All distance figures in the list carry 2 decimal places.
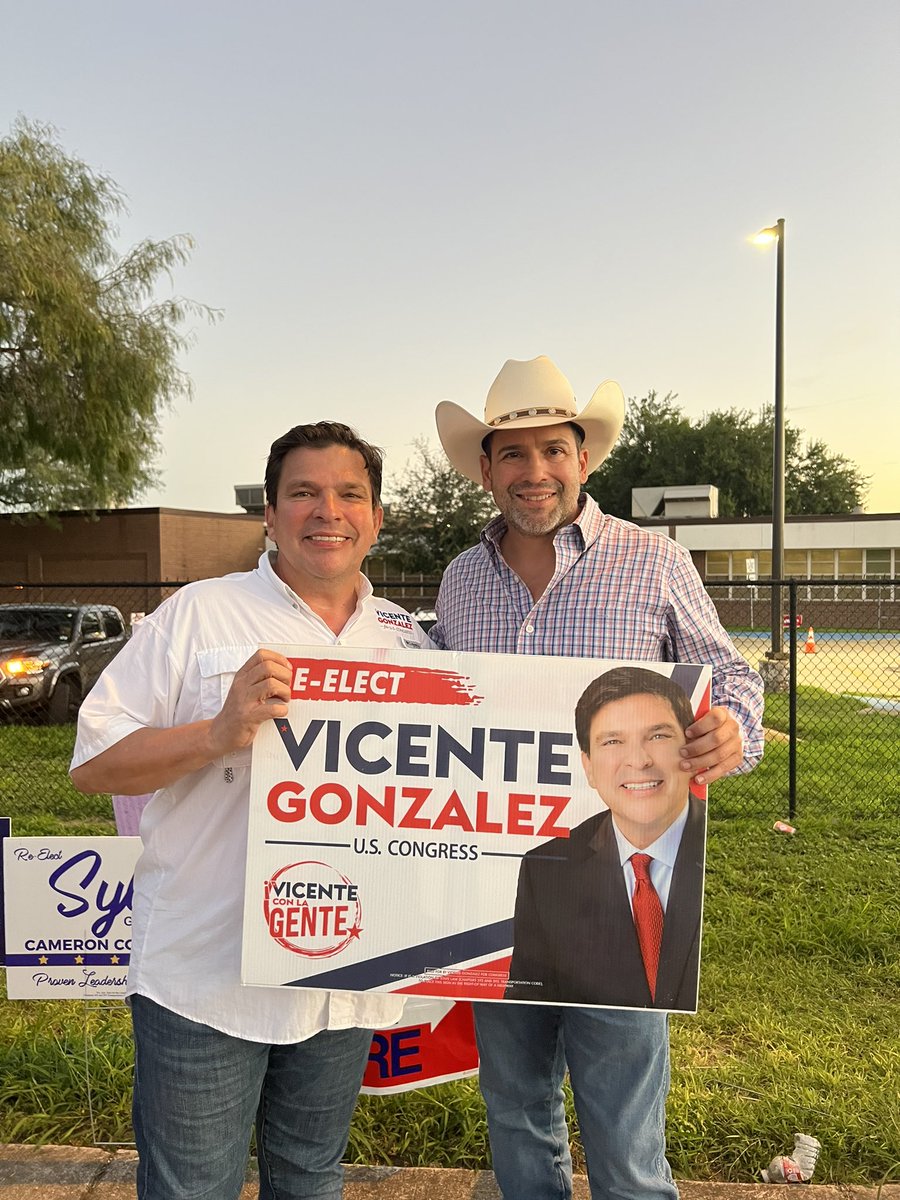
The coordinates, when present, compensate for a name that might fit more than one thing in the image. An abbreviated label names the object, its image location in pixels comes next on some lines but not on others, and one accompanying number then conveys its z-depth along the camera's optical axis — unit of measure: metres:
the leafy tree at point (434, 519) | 30.45
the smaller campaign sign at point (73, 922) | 3.12
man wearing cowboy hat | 2.20
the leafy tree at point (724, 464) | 67.69
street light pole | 15.09
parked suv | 11.41
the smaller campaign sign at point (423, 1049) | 2.96
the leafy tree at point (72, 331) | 14.95
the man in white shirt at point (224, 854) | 1.90
